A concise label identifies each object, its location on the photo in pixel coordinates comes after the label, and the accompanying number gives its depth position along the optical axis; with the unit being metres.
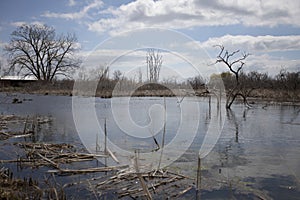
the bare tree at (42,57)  38.22
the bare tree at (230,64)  14.76
